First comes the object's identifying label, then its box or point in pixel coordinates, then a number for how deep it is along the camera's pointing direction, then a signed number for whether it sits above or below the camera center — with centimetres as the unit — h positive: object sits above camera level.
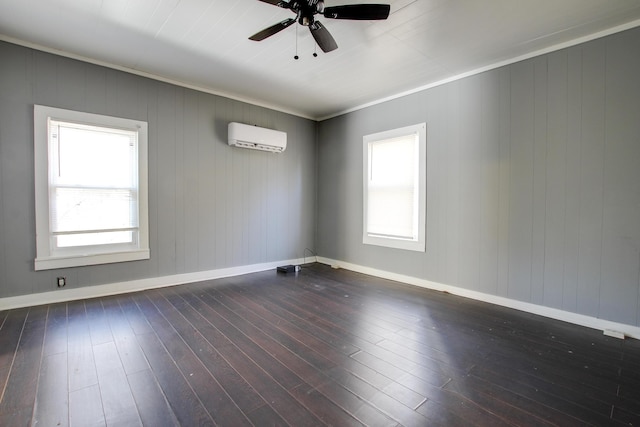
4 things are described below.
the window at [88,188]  311 +22
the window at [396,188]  405 +30
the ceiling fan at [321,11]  196 +136
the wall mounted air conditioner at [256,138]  429 +109
